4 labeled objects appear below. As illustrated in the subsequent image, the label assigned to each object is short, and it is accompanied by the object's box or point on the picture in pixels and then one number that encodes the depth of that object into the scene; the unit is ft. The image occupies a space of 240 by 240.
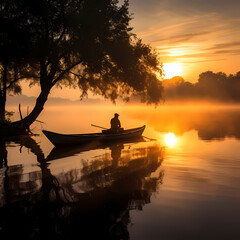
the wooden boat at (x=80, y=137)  63.35
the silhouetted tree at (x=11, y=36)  73.18
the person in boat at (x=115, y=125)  74.84
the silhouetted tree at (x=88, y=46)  75.66
